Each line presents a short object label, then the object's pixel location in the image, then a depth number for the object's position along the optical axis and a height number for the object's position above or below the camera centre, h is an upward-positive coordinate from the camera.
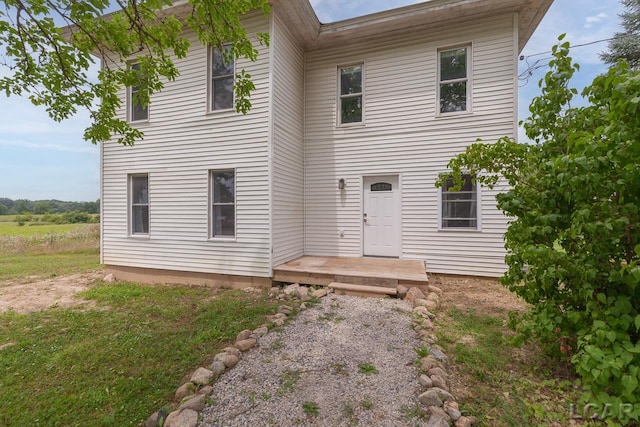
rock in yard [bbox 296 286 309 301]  4.67 -1.40
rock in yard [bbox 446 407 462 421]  2.02 -1.47
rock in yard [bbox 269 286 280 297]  5.06 -1.48
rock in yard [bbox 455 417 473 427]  1.95 -1.48
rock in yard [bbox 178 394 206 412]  2.14 -1.49
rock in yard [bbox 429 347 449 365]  2.74 -1.44
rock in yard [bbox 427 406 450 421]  2.00 -1.45
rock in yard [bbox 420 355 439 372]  2.58 -1.43
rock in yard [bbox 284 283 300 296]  4.83 -1.39
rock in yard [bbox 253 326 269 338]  3.35 -1.47
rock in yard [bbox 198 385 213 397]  2.31 -1.50
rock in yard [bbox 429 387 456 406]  2.19 -1.44
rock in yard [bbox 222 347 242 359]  2.90 -1.47
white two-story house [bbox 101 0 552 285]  5.71 +1.39
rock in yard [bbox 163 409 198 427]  1.99 -1.50
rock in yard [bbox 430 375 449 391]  2.33 -1.44
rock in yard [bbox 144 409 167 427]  2.07 -1.56
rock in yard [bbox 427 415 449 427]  1.90 -1.44
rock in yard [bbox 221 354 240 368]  2.73 -1.48
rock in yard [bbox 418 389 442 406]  2.13 -1.43
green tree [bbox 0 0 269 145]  2.85 +1.90
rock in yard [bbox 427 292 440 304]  4.43 -1.38
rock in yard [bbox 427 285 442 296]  4.89 -1.37
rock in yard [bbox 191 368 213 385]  2.48 -1.49
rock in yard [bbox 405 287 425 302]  4.40 -1.32
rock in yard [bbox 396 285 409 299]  4.61 -1.32
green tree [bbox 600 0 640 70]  12.70 +7.98
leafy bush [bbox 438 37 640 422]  1.60 -0.07
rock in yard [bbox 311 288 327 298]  4.71 -1.40
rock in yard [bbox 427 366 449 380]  2.48 -1.43
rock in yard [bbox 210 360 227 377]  2.60 -1.48
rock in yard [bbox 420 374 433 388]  2.34 -1.43
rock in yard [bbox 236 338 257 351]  3.04 -1.47
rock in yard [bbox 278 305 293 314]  4.06 -1.44
